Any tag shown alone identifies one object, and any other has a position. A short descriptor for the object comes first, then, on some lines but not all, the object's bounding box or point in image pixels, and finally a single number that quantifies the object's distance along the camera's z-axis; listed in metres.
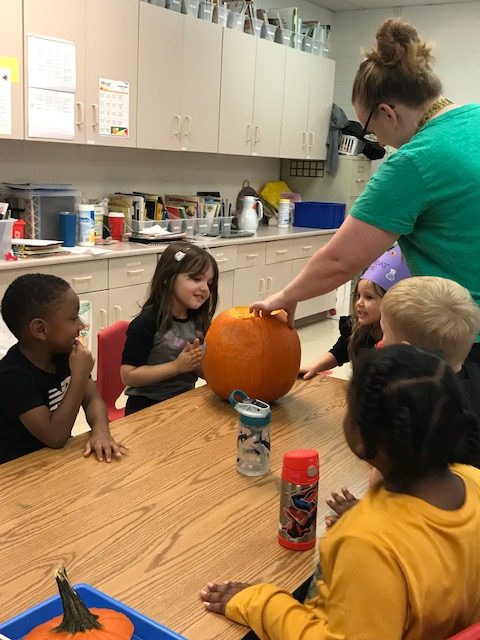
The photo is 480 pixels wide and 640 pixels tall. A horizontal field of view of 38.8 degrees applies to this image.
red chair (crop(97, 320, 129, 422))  2.31
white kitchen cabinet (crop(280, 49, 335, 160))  5.64
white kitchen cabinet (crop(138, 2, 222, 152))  4.27
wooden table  1.11
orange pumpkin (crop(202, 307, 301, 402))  1.92
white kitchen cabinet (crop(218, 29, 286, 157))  4.96
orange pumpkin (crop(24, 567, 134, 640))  0.92
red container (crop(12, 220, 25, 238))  3.77
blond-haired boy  1.49
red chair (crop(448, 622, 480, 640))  0.79
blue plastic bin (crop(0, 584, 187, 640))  0.96
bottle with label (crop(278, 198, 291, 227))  6.04
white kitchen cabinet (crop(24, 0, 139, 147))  3.66
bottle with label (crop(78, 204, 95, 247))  4.09
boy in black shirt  1.64
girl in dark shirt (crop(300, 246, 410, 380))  2.20
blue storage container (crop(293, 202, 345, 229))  6.02
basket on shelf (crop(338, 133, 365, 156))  6.17
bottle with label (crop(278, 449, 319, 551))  1.25
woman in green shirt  1.67
